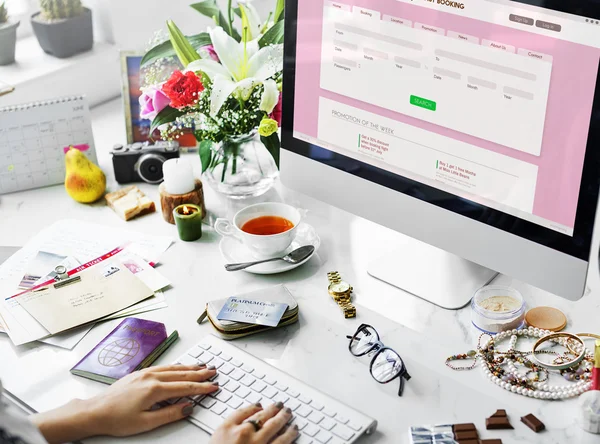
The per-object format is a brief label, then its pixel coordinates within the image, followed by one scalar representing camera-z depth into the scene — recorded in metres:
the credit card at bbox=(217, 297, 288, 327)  1.17
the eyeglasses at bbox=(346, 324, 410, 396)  1.09
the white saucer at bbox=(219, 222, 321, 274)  1.32
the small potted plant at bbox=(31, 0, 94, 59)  1.91
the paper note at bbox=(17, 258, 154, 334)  1.23
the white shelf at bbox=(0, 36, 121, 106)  1.85
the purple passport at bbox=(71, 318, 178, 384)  1.11
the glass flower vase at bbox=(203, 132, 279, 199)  1.51
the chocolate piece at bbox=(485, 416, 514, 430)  1.00
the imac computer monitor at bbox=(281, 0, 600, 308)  0.96
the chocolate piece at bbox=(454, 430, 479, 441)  0.98
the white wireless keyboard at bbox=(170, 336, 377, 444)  0.99
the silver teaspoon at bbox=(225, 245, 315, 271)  1.32
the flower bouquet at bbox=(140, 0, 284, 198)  1.40
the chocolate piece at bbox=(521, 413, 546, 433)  0.99
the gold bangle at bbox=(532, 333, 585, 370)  1.08
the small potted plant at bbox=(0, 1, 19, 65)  1.87
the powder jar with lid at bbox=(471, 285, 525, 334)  1.16
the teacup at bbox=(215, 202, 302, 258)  1.32
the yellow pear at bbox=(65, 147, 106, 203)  1.54
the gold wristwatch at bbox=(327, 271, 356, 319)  1.22
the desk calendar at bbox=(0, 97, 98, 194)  1.57
